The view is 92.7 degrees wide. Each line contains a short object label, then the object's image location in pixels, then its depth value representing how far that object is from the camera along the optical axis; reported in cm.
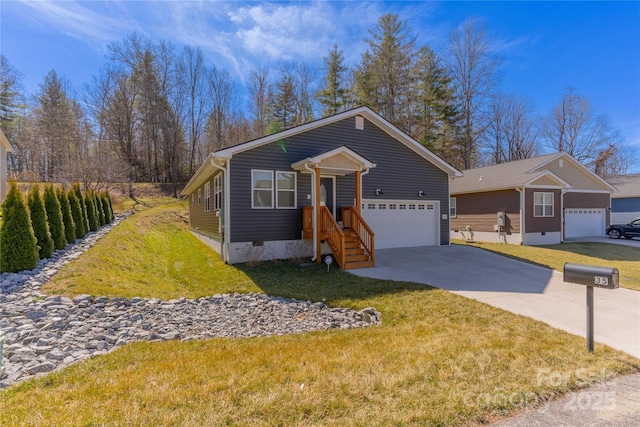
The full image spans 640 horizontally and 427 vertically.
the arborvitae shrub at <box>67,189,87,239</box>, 1022
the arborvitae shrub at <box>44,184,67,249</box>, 838
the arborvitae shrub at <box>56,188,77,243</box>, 932
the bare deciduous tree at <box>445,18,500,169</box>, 2548
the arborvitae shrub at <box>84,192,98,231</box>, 1255
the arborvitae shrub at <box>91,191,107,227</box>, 1401
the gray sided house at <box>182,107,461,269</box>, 962
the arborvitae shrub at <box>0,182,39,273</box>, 627
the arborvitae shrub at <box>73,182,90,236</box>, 1109
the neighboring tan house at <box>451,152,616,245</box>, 1570
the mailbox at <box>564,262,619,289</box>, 326
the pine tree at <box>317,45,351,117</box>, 2559
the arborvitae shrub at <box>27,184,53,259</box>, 739
